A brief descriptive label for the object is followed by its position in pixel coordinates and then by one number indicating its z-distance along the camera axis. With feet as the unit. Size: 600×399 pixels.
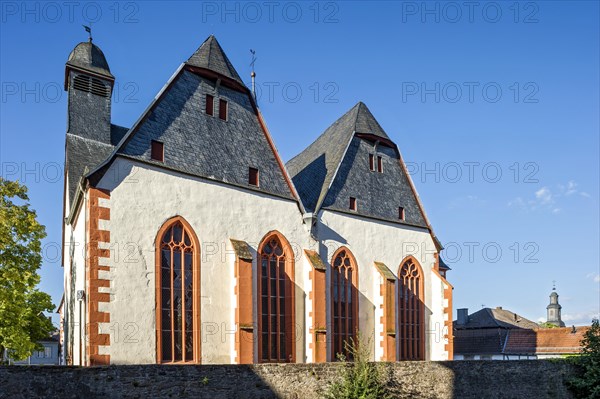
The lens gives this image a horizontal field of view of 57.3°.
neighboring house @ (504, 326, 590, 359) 118.62
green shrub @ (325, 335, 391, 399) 43.06
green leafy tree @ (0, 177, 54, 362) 60.44
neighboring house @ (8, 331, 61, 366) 205.42
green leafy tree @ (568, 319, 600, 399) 59.41
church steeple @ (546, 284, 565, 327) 335.01
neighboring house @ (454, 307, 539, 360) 129.70
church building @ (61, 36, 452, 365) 49.29
